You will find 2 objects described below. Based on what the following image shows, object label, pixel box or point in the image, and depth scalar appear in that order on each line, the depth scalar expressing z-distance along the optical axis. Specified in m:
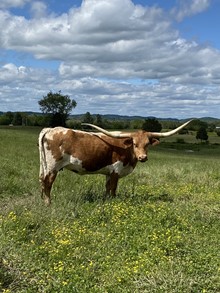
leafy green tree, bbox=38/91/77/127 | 99.38
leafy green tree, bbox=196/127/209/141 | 76.56
